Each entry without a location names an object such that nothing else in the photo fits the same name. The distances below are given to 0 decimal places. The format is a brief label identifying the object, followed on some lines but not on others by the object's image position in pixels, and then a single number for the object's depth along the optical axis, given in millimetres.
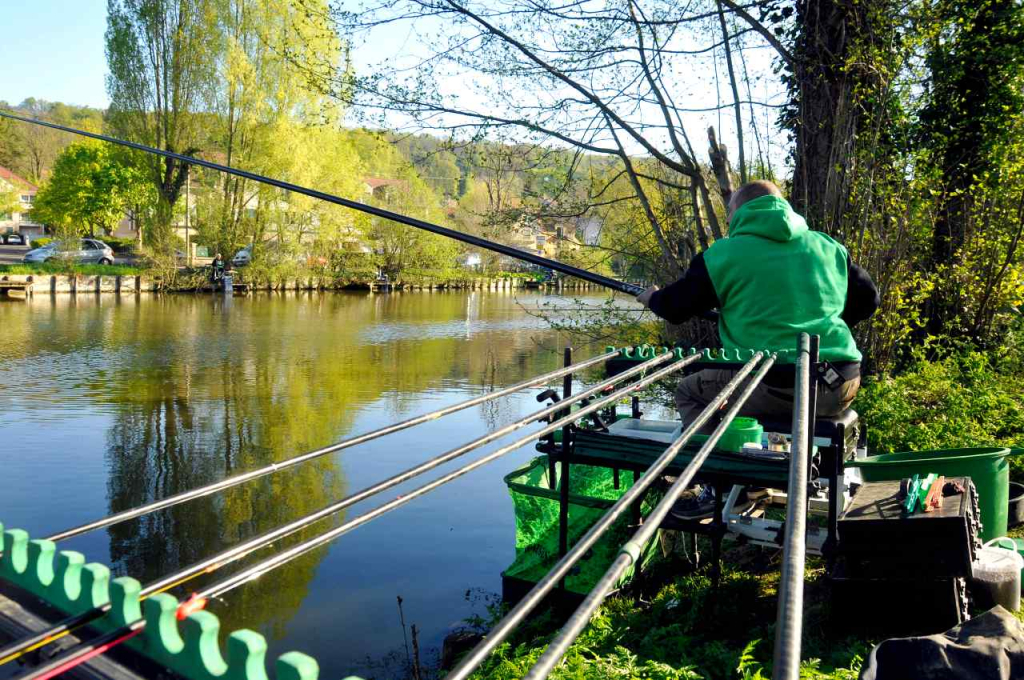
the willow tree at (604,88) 8859
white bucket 3559
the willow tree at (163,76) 36156
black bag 2646
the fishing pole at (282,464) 1594
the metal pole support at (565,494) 3846
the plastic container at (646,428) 4477
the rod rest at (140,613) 996
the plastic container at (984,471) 4480
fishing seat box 3377
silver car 33312
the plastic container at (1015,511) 5031
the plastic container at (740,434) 3826
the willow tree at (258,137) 36312
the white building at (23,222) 72062
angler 3875
